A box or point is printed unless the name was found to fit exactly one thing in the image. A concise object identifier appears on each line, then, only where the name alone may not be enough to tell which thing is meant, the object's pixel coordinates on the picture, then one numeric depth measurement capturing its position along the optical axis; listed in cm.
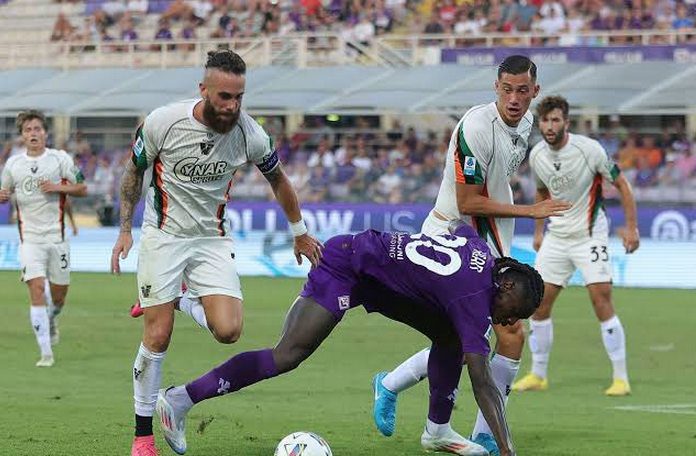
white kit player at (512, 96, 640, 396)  1304
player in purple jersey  815
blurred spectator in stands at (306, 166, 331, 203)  3147
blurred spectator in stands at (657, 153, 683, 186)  2791
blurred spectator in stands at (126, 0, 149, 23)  4259
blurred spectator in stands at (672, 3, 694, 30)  3288
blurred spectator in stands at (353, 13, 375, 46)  3709
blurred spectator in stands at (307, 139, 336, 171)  3256
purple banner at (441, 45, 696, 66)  3206
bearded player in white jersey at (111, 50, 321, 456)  884
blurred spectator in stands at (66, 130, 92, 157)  3625
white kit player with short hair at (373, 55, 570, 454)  938
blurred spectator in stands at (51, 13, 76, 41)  4244
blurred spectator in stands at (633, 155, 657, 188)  2831
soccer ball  809
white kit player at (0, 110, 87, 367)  1498
